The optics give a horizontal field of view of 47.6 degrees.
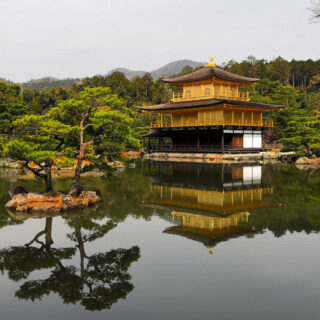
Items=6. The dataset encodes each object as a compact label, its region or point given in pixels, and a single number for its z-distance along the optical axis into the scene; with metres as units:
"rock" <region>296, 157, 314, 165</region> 40.78
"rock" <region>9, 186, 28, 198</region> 17.42
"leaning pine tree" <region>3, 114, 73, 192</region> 16.17
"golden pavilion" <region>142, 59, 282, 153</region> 45.84
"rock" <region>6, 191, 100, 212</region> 15.78
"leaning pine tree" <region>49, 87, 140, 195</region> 17.20
